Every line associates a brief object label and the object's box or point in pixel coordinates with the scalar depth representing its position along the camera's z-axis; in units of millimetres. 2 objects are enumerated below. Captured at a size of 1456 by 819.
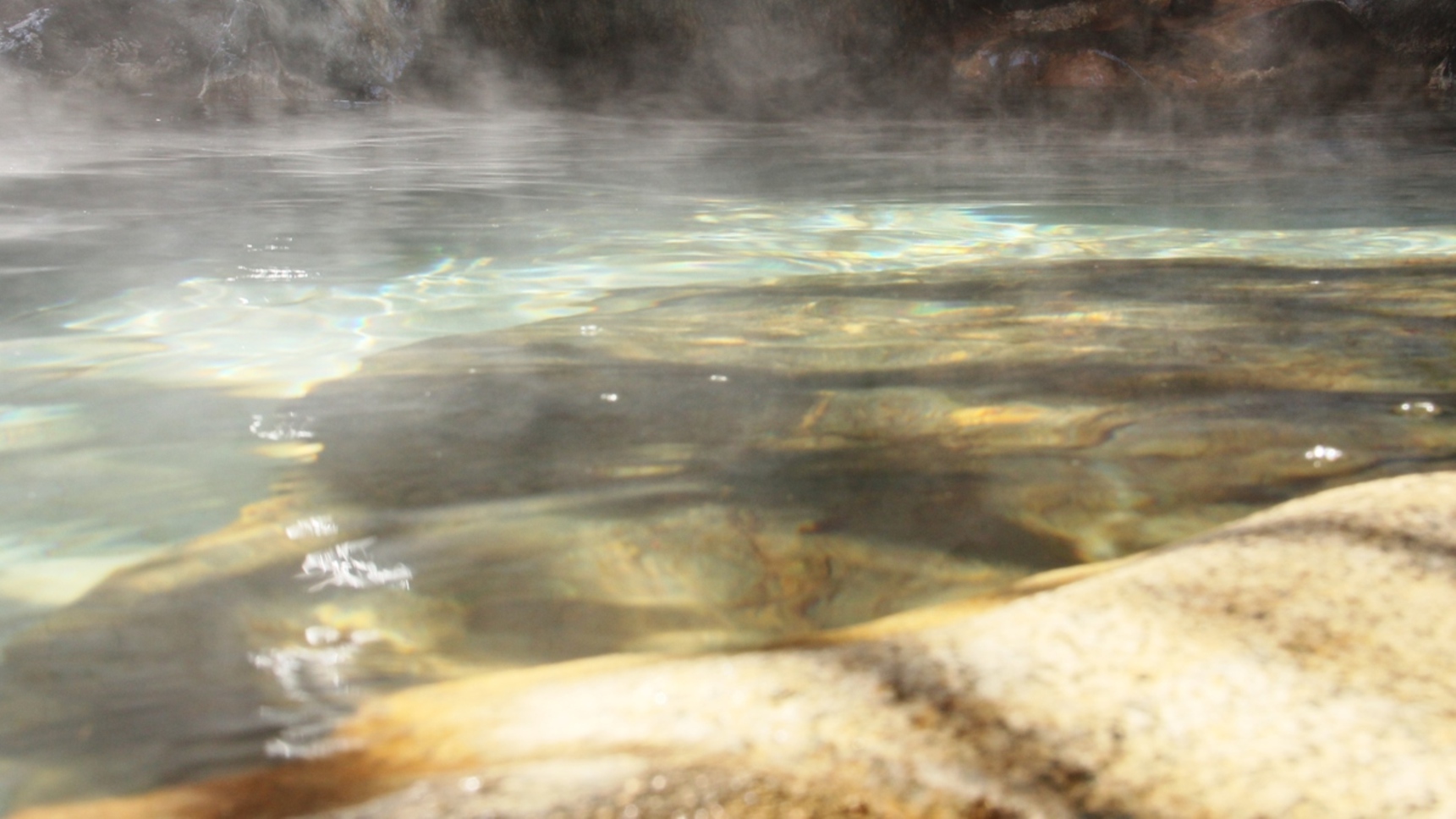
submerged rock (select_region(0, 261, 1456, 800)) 1071
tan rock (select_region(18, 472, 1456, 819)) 734
